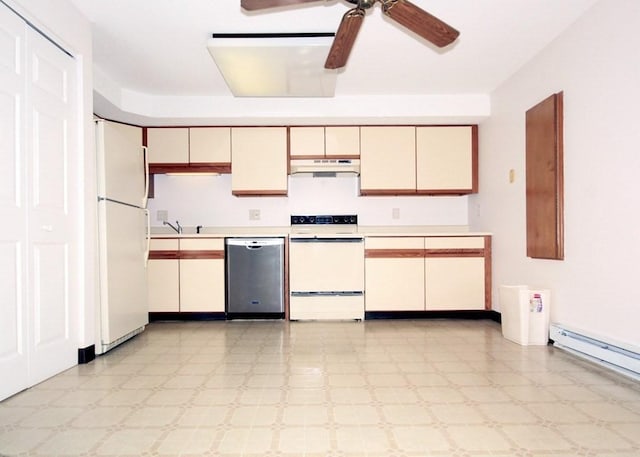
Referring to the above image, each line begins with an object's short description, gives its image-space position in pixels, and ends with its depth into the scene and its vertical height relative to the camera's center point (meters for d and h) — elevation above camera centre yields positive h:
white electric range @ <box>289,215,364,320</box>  4.16 -0.49
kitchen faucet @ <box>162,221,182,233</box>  4.62 +0.03
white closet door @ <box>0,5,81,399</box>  2.11 +0.13
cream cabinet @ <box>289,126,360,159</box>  4.44 +0.93
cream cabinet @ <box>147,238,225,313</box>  4.18 -0.48
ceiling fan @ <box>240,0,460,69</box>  2.00 +1.07
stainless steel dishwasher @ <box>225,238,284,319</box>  4.16 -0.49
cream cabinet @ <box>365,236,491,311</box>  4.17 -0.51
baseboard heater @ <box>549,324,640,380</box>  2.30 -0.77
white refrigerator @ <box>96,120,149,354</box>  2.97 -0.03
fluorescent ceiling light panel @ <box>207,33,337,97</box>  2.92 +1.29
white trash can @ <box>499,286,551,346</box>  3.09 -0.68
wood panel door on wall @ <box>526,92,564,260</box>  2.94 +0.35
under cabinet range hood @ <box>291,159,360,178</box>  4.43 +0.67
